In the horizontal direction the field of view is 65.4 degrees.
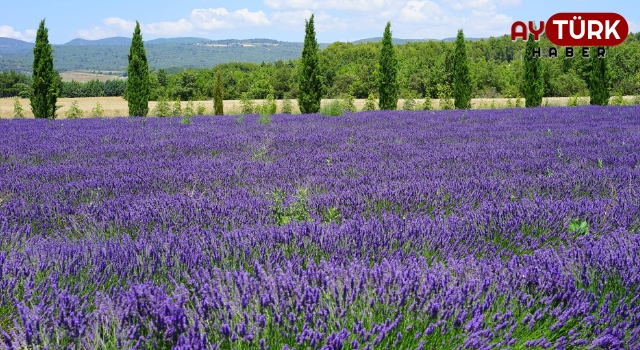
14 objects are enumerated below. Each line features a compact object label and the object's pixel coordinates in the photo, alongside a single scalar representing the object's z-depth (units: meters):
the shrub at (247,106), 21.08
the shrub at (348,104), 20.61
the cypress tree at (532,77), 21.47
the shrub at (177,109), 20.19
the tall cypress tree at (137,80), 17.94
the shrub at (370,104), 22.19
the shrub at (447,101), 22.44
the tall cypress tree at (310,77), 19.58
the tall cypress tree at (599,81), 21.69
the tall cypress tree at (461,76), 21.36
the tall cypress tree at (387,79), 20.89
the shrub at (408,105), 21.56
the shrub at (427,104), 22.00
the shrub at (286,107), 21.56
